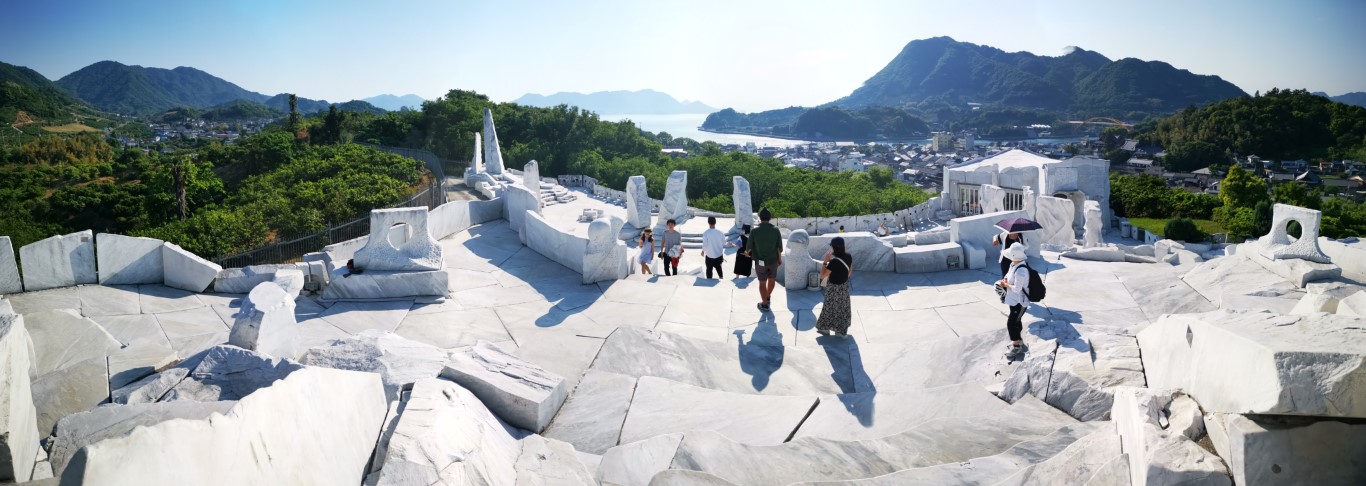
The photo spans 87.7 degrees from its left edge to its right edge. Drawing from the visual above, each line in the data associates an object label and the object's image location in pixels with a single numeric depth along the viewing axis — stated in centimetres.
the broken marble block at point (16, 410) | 341
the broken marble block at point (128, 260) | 907
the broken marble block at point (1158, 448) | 327
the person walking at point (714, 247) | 1064
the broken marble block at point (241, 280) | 923
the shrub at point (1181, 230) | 2875
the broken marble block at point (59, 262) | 875
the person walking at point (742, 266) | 1030
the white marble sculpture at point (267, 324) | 616
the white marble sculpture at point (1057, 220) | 1727
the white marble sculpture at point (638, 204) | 1833
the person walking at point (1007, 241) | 894
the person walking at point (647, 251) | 1111
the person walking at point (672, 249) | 1123
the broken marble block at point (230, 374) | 509
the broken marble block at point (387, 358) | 523
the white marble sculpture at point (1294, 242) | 916
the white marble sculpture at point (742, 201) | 1781
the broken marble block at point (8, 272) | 853
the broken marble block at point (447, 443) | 372
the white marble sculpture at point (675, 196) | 2000
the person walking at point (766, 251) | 895
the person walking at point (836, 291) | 755
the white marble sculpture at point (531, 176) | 2406
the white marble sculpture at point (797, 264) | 966
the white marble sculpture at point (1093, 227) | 1814
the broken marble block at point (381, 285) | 918
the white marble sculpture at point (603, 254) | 1008
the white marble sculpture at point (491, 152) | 2719
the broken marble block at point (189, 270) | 921
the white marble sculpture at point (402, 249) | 944
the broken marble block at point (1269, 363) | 317
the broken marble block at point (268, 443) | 260
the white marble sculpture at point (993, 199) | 2258
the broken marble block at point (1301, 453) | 317
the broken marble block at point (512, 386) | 515
